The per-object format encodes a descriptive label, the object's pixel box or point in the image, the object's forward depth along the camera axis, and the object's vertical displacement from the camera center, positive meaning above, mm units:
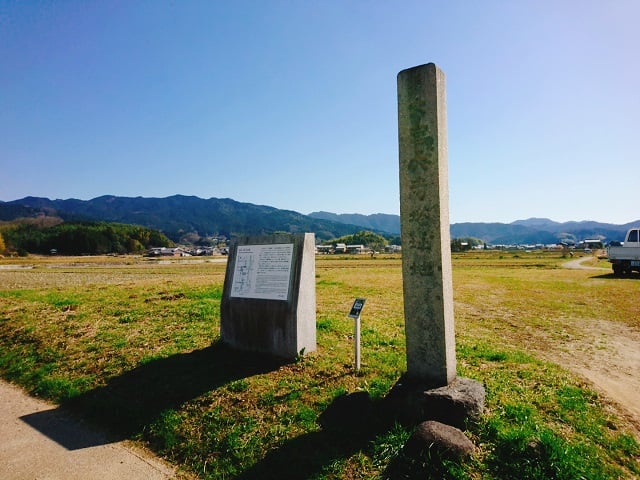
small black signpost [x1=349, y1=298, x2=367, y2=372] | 6777 -1434
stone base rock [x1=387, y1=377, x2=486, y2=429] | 4887 -2254
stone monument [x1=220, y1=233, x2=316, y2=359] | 7469 -1221
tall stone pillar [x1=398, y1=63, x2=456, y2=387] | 5219 +163
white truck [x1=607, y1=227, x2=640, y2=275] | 25438 -1636
